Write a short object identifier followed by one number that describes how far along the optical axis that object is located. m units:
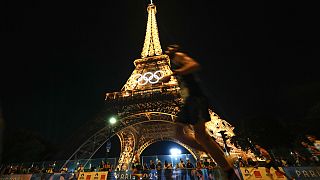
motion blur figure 2.74
